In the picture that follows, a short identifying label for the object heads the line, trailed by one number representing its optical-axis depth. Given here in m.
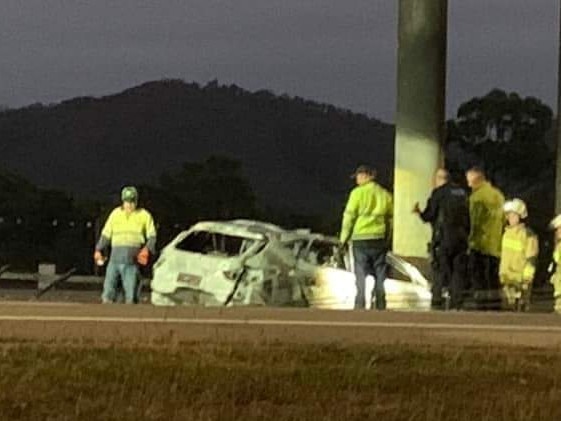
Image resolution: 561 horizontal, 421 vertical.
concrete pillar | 34.88
